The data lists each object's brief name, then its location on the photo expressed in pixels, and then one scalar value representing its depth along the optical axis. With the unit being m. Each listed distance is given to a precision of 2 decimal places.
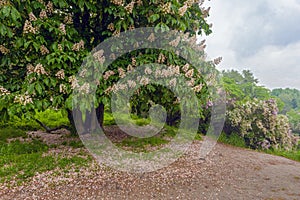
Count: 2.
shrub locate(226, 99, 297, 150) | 8.80
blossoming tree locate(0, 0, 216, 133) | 3.43
